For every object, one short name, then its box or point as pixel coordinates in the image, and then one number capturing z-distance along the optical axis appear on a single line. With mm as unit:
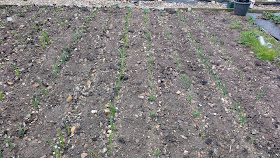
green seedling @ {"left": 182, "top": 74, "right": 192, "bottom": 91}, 2682
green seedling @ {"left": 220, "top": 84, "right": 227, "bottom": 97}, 2617
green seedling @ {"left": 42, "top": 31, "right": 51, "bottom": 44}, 3488
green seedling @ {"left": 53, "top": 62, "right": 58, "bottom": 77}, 2844
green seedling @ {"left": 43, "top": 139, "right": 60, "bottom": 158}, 1947
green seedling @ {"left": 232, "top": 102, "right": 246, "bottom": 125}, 2323
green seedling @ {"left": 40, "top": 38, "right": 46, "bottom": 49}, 3387
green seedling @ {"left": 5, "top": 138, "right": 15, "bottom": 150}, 2001
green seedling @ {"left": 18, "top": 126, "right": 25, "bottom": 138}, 2117
